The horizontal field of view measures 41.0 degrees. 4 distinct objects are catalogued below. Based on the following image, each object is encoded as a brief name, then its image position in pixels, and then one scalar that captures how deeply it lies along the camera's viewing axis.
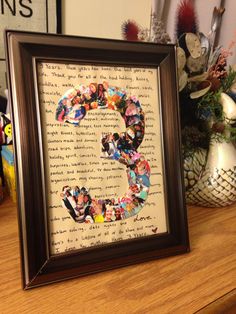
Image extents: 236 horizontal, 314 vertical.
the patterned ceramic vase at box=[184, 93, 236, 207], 0.71
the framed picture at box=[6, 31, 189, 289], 0.46
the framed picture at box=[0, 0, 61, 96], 0.93
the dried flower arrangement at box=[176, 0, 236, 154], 0.68
